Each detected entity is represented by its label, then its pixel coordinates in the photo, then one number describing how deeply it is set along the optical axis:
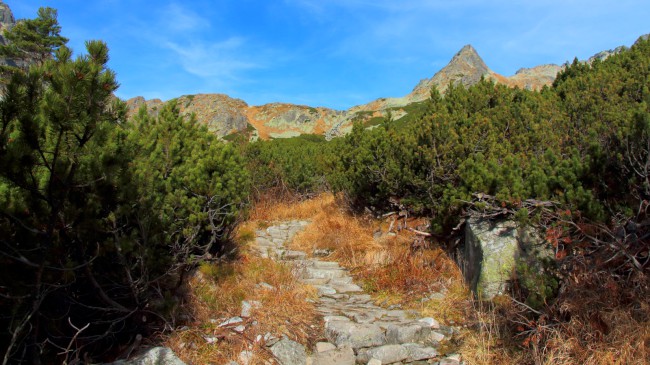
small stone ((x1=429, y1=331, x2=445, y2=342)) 3.93
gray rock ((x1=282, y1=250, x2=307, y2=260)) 6.78
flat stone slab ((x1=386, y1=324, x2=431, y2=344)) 3.97
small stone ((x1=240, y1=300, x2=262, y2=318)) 4.11
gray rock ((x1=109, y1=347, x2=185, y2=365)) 2.96
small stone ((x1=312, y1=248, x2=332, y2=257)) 7.12
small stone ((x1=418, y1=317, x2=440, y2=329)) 4.11
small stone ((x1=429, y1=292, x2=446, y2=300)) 4.78
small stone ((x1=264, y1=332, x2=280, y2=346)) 3.72
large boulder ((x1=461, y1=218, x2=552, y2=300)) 4.05
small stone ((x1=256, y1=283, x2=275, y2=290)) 4.82
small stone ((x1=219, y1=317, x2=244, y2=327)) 3.82
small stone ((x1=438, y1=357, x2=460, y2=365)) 3.43
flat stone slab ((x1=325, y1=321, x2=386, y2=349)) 3.96
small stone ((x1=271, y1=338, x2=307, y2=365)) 3.60
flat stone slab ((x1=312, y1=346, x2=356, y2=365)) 3.68
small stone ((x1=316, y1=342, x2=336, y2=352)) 3.89
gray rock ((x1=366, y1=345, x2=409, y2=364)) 3.67
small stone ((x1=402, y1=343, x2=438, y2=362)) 3.66
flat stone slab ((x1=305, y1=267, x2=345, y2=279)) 5.98
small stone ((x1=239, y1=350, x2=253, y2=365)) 3.40
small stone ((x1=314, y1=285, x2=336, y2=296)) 5.30
